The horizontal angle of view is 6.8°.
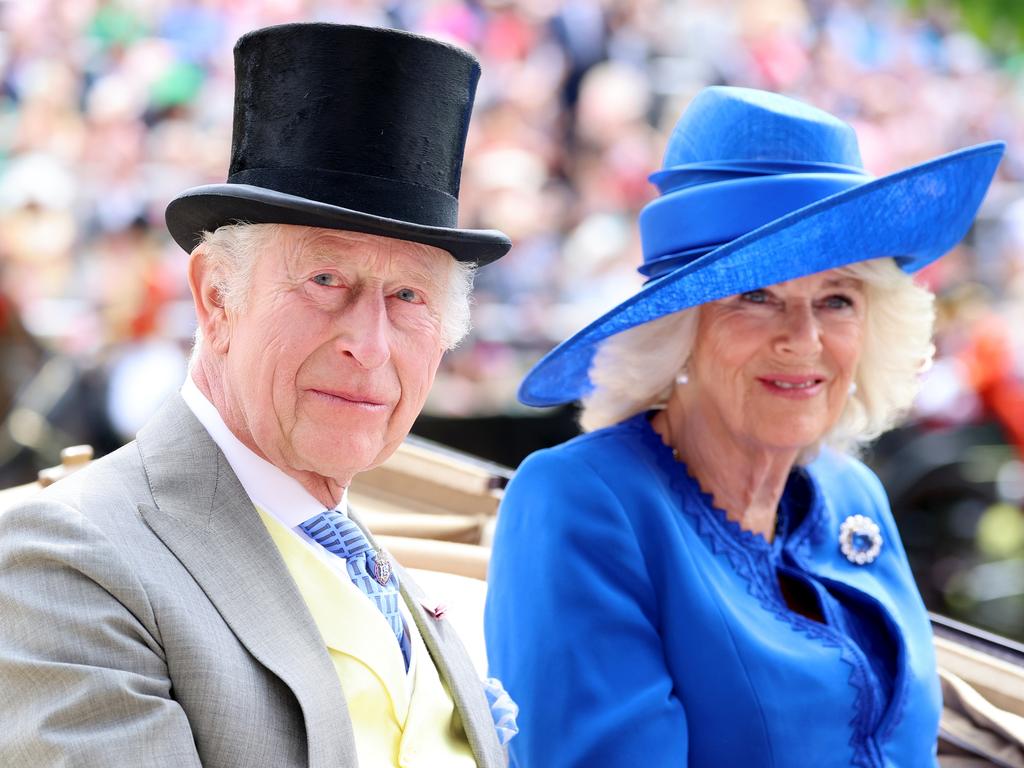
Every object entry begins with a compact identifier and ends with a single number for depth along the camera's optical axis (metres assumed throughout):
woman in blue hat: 6.26
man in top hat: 5.84
